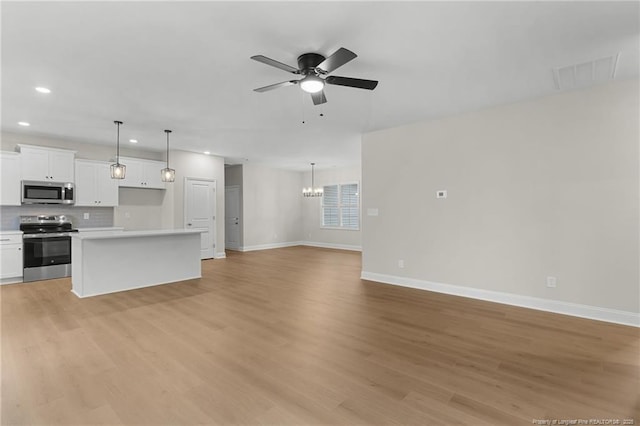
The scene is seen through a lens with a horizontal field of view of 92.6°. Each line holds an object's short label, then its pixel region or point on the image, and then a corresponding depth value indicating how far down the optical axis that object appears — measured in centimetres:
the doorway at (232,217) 993
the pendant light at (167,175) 541
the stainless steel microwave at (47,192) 546
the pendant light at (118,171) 489
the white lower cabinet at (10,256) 515
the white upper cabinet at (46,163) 546
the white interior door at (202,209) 763
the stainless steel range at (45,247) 537
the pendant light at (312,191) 1070
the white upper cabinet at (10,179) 524
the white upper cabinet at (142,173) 667
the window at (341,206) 1023
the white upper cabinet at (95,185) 607
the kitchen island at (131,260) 454
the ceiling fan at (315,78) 277
